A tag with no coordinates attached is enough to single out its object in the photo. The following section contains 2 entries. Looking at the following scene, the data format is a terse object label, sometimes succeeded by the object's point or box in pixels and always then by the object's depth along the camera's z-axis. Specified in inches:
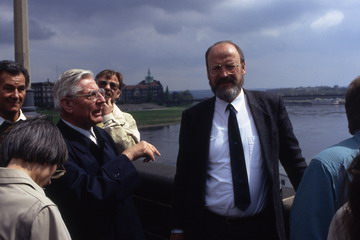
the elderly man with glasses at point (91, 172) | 78.6
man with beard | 90.1
